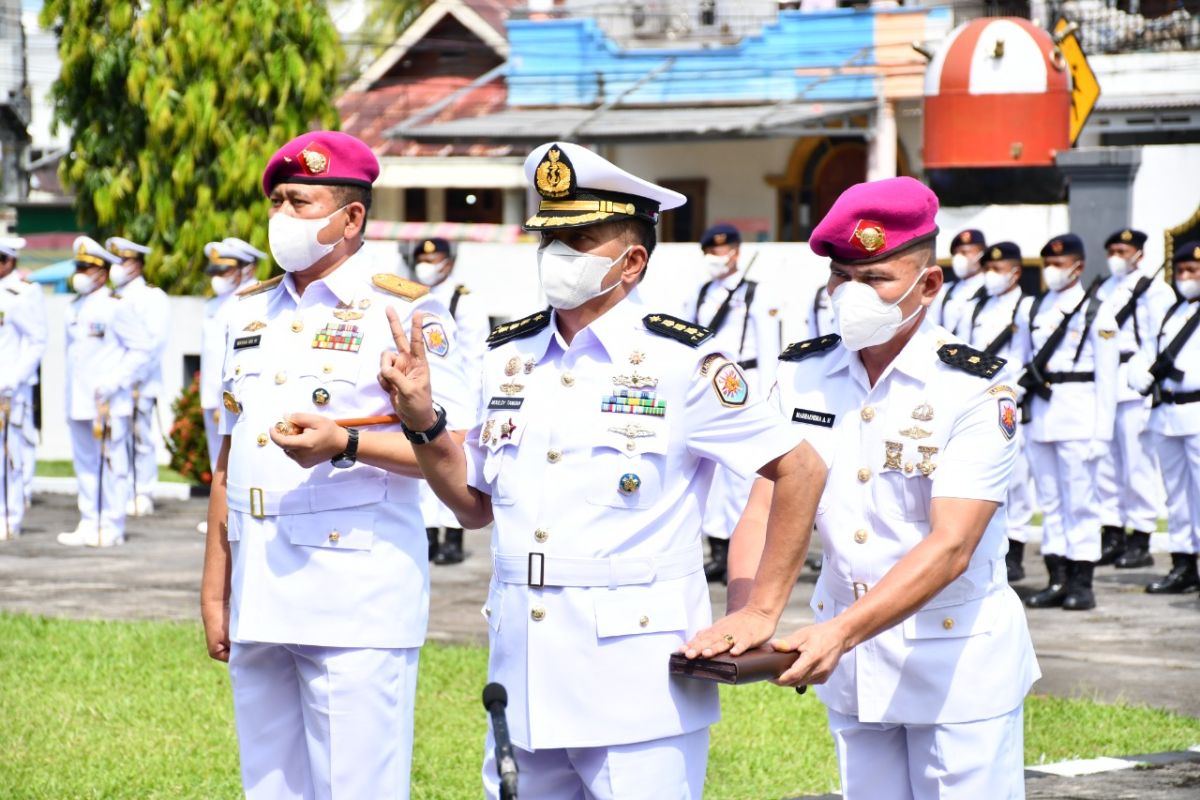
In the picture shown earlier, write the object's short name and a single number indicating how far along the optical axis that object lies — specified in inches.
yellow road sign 749.3
